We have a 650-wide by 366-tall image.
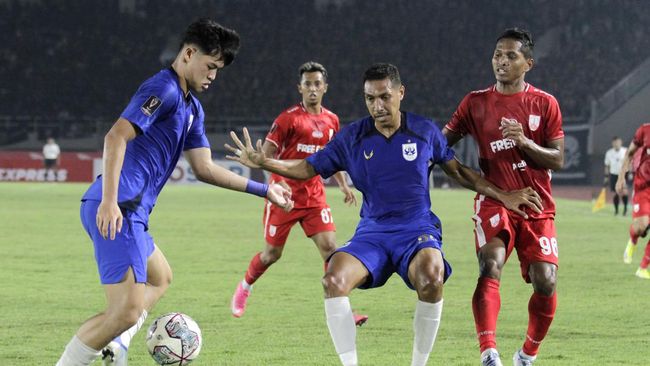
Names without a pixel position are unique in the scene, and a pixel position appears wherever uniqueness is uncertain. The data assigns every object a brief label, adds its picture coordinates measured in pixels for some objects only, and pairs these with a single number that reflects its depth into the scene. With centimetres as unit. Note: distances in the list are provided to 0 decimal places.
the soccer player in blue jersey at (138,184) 1013
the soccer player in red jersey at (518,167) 1297
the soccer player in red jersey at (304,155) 1978
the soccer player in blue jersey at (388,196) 1187
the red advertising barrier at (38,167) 7419
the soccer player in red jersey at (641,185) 2480
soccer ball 1221
